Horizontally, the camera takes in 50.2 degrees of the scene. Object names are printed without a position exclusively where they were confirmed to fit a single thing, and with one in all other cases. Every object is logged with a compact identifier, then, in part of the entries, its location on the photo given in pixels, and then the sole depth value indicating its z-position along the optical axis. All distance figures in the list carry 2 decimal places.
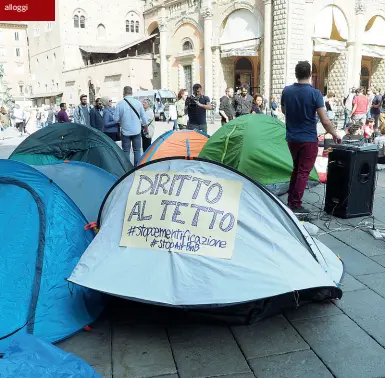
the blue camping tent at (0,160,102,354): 2.87
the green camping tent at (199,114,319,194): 6.21
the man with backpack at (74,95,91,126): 10.24
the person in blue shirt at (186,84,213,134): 8.74
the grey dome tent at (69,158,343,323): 2.82
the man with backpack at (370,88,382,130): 14.90
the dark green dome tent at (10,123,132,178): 5.76
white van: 27.37
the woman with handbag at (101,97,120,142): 9.15
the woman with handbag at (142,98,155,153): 8.70
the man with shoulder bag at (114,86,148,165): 7.82
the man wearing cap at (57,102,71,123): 11.68
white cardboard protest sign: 2.95
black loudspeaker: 5.24
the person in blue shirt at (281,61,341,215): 5.17
